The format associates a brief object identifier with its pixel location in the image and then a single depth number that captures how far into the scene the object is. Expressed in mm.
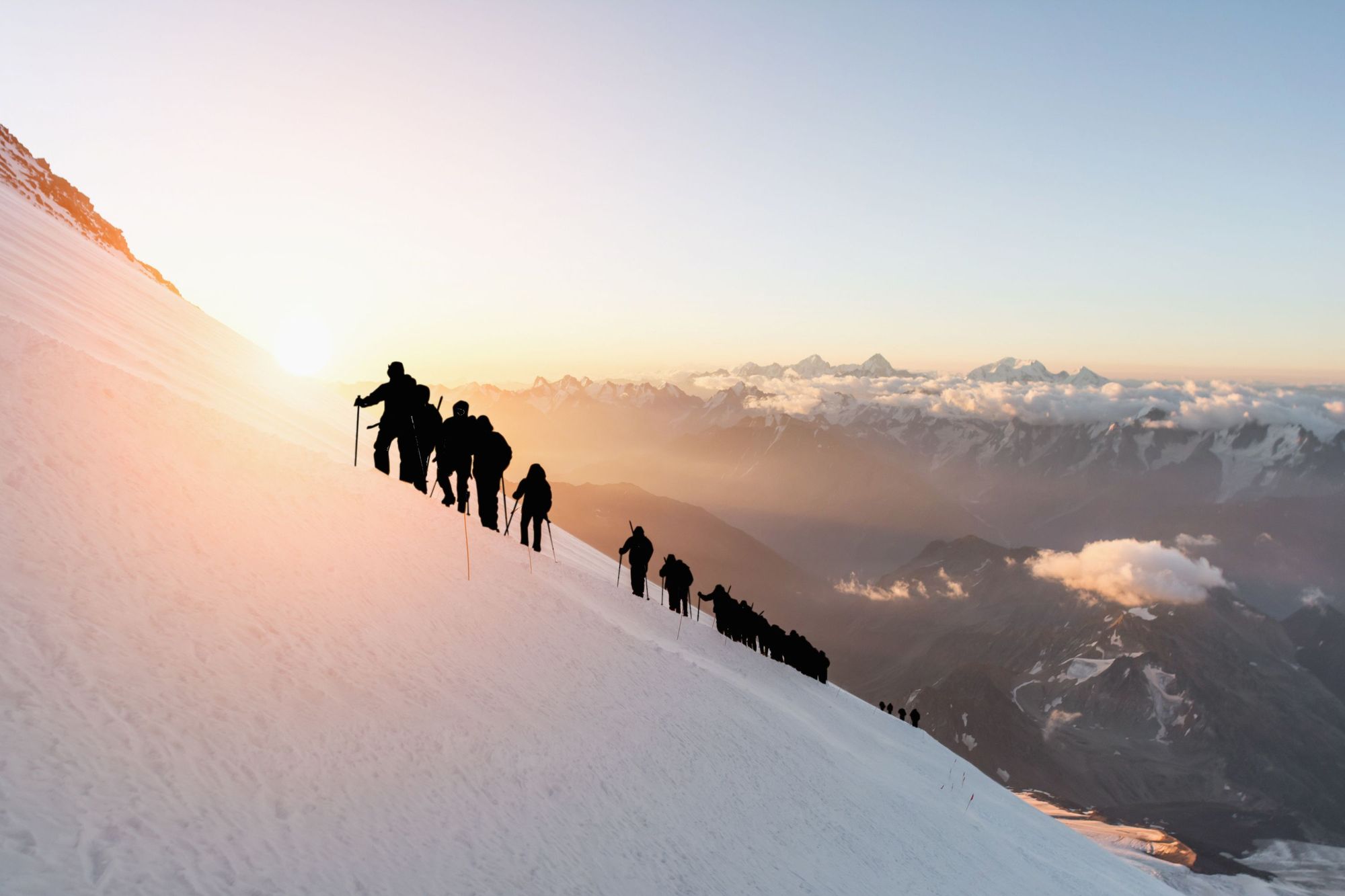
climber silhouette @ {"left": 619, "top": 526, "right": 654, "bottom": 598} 20734
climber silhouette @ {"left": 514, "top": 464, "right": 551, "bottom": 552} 16578
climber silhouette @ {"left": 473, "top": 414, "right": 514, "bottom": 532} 16172
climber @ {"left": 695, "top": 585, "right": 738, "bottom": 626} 22734
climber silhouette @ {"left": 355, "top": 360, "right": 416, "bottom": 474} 14648
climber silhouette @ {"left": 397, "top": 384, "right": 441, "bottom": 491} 14859
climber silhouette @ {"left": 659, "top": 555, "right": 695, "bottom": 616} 22469
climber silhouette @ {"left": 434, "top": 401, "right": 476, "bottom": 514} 15539
